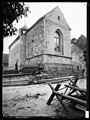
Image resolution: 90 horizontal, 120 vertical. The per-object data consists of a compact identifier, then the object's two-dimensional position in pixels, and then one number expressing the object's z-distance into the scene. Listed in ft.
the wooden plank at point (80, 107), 9.58
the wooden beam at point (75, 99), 7.82
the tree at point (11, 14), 12.12
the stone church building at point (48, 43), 43.65
